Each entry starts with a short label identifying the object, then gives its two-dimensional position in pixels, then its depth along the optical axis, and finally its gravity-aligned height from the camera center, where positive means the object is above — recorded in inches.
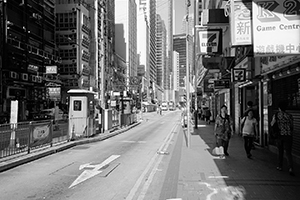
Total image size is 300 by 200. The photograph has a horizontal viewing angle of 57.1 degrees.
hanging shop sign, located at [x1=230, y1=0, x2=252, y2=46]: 264.2 +80.9
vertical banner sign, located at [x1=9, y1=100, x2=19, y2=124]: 450.0 -6.9
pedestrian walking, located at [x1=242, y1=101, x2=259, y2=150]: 513.7 -13.4
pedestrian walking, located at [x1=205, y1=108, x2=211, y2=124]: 1146.9 -34.6
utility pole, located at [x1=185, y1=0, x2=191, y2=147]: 482.3 +82.5
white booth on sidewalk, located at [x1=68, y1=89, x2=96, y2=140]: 597.3 -7.3
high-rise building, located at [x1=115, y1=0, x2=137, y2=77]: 4180.6 +1163.5
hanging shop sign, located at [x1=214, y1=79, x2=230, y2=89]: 689.0 +57.8
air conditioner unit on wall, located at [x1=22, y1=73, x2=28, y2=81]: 1286.9 +141.1
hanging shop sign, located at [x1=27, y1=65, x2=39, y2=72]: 1327.4 +191.1
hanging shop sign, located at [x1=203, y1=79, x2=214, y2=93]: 986.6 +70.3
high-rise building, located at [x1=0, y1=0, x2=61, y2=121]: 1186.6 +257.8
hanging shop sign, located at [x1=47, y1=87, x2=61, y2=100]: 1087.8 +59.0
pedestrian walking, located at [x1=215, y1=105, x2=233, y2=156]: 373.4 -27.7
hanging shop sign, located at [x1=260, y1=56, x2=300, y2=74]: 320.8 +57.5
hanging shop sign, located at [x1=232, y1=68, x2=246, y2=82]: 489.1 +58.2
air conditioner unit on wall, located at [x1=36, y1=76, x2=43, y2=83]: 1414.9 +144.9
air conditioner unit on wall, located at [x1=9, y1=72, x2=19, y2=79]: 1202.4 +142.0
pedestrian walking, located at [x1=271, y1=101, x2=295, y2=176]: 273.3 -23.0
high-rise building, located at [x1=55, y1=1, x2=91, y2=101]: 1916.8 +447.6
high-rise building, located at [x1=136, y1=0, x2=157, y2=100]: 5561.0 +1622.7
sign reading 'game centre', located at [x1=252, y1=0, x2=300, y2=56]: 221.6 +65.2
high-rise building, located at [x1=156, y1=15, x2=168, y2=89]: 7780.0 +1964.2
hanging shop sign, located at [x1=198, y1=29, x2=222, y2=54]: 443.8 +108.1
